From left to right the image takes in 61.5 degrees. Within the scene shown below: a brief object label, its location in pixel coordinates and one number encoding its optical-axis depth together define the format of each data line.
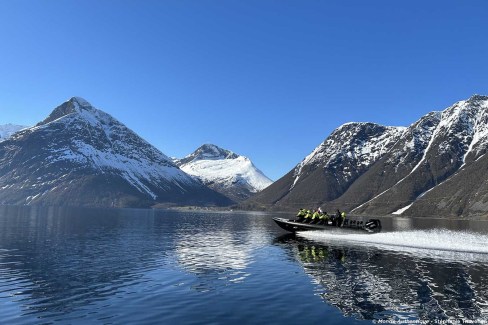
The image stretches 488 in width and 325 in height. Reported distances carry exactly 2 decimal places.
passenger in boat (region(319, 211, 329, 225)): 80.06
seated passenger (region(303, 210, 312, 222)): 82.61
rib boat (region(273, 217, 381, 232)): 77.81
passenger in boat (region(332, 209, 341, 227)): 78.88
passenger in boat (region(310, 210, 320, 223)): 81.12
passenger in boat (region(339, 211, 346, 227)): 79.06
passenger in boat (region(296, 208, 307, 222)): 84.41
